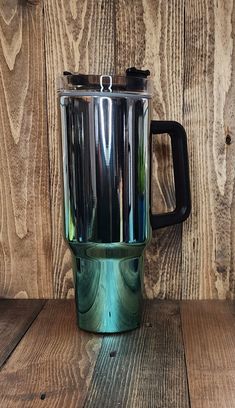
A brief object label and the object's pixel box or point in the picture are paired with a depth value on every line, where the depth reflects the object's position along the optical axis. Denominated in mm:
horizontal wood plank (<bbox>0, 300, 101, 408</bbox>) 479
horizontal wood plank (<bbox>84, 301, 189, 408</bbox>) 474
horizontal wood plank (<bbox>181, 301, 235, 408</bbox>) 481
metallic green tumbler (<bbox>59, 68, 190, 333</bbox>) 577
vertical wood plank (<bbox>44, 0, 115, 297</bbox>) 726
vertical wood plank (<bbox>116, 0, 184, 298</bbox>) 717
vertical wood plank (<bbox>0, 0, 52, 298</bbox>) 738
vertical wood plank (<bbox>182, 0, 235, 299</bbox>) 715
